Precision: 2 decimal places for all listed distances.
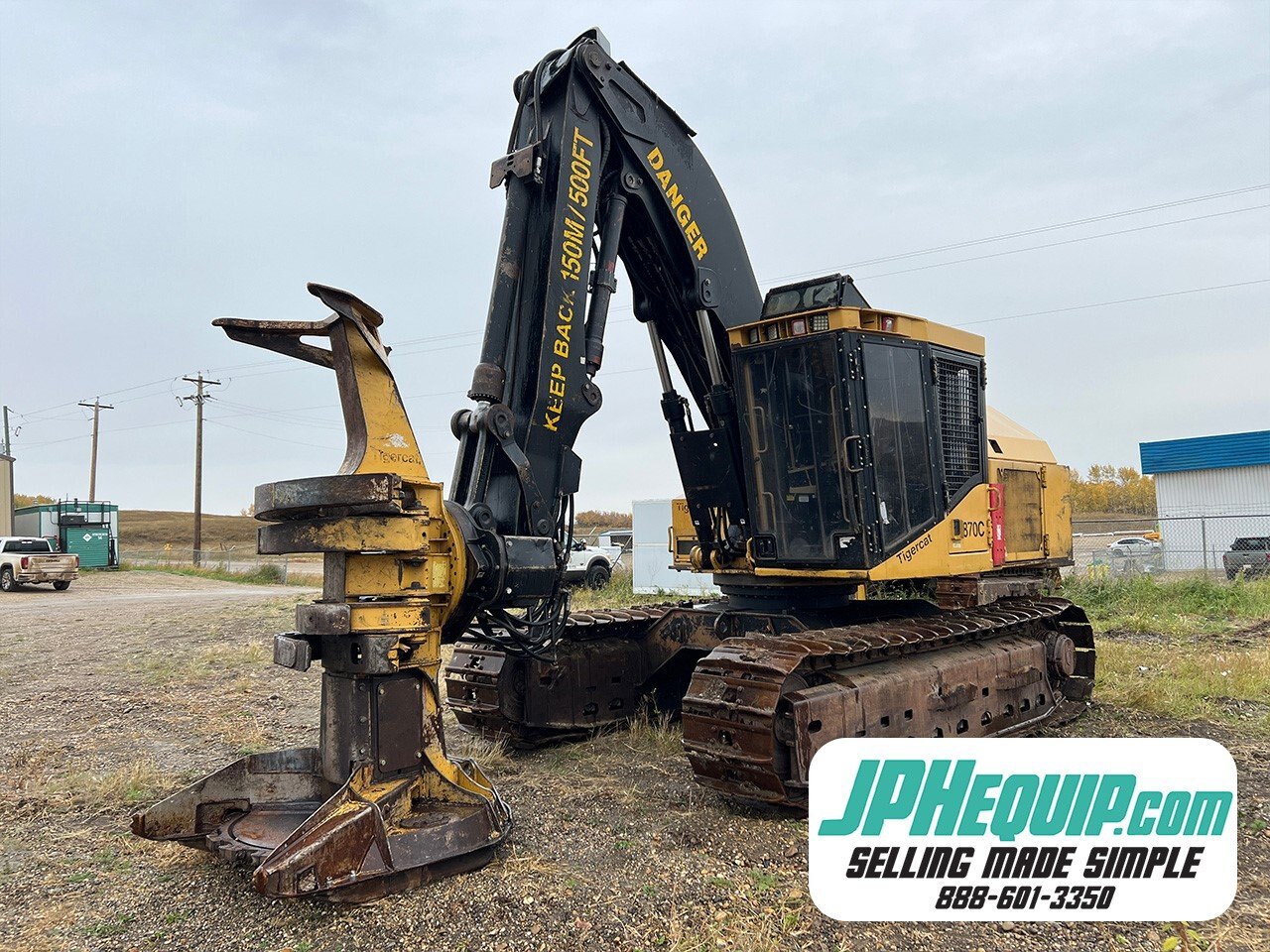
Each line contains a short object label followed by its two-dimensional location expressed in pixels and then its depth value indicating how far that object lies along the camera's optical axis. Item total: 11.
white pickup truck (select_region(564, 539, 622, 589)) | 24.52
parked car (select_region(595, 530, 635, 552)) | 28.39
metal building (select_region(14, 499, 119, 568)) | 39.62
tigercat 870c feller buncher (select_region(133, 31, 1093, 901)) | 4.49
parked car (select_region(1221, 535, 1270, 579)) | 20.98
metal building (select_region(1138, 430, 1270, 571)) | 28.55
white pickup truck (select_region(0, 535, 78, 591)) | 28.45
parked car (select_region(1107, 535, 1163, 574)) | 19.36
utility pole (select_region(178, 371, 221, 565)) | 44.62
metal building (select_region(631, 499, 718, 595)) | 21.19
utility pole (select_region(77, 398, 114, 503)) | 53.31
